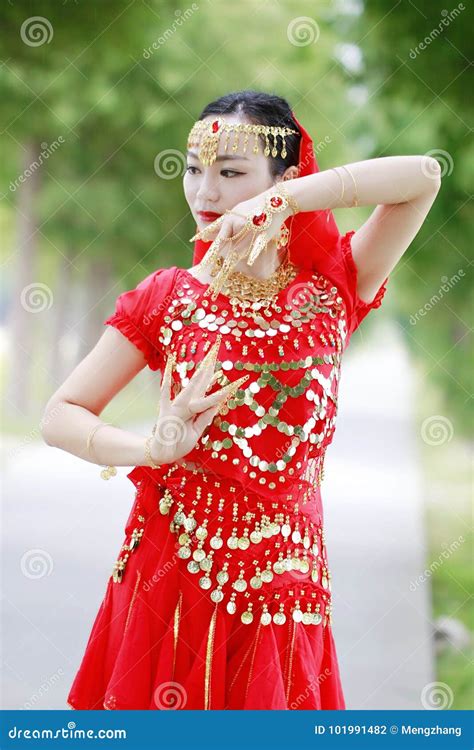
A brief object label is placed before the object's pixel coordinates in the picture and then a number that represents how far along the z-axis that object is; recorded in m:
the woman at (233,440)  3.07
